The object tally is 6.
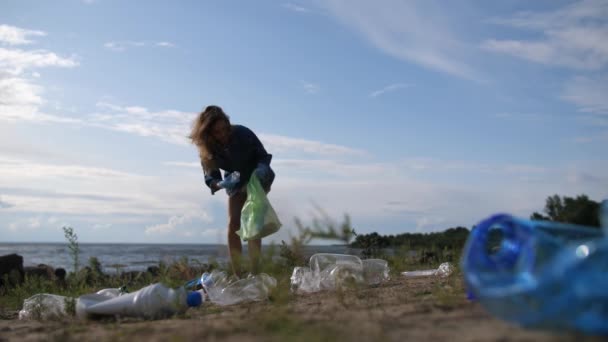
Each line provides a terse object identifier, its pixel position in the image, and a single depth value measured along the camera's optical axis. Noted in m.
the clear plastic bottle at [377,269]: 4.93
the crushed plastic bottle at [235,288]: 3.96
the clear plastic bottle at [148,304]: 3.35
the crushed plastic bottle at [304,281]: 4.55
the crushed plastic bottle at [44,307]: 4.17
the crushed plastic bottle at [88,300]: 3.51
